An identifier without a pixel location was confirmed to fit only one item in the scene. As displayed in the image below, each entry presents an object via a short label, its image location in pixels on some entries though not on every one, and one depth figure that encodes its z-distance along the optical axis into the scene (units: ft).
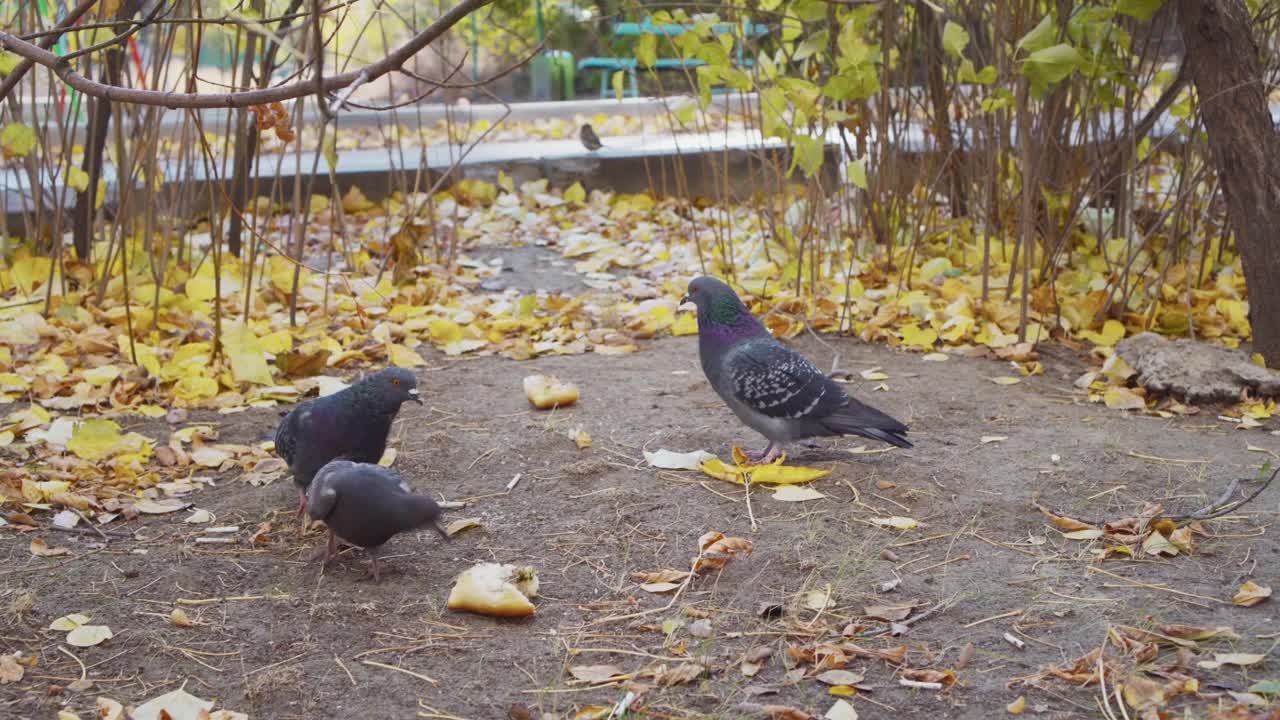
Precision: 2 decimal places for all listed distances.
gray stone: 10.97
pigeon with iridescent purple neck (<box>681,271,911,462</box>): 9.46
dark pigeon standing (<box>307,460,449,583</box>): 7.53
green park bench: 33.00
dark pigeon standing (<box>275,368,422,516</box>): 8.62
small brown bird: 21.68
